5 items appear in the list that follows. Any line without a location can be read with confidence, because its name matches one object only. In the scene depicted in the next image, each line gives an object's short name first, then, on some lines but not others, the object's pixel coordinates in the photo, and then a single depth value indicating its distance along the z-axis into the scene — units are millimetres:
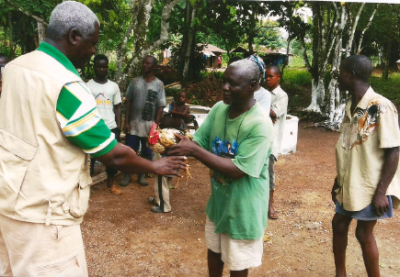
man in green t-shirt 2191
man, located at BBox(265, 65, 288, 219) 4316
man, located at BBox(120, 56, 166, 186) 5305
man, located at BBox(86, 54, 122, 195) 4906
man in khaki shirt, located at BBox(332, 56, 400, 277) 2600
